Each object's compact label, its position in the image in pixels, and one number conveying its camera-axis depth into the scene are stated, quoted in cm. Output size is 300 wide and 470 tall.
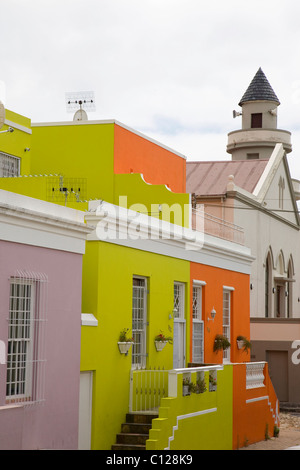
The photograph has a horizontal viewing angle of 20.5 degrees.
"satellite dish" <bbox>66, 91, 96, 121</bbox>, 2405
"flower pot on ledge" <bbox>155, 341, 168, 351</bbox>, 1838
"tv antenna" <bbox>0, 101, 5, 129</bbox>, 1534
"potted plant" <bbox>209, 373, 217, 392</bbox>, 1866
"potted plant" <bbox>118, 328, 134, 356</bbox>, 1672
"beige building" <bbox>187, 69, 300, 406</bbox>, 3036
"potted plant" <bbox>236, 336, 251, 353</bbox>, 2375
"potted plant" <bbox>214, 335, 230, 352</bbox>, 2206
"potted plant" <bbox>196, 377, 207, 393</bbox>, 1747
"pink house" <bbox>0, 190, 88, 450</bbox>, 1305
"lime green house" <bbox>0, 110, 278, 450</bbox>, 1614
